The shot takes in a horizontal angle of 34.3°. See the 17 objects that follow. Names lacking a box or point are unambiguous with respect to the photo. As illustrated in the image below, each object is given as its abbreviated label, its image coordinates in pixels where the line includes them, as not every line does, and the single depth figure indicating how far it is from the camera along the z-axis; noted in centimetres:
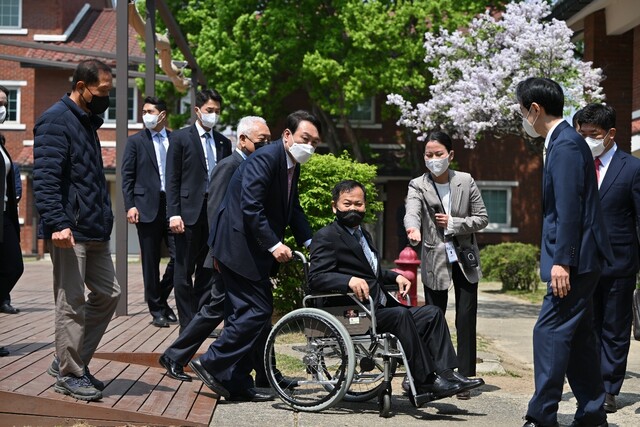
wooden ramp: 593
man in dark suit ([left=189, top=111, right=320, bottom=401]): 670
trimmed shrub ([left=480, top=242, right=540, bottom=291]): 2028
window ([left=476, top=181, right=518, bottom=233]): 3550
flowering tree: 1557
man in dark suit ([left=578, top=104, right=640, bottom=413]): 709
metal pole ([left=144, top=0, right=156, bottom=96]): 1110
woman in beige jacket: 756
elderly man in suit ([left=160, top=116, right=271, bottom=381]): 713
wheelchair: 646
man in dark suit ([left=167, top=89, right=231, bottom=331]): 858
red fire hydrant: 837
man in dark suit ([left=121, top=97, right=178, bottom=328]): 941
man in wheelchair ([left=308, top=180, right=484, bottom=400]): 653
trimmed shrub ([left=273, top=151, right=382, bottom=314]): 1080
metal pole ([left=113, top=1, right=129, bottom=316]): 986
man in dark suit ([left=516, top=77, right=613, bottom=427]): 576
